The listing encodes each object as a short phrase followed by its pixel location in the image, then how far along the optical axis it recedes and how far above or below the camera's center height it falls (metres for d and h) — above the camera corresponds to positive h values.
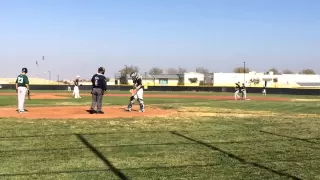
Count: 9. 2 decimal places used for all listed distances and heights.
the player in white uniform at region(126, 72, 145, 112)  17.73 -0.26
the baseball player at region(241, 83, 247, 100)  35.00 -0.67
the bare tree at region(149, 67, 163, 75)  161.68 +5.01
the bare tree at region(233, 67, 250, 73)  161.50 +5.74
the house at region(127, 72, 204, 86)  105.19 +1.48
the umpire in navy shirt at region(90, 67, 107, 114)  15.93 -0.08
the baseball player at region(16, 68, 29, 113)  16.14 -0.08
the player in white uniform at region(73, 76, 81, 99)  33.53 -0.50
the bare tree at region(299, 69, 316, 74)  165.38 +5.11
